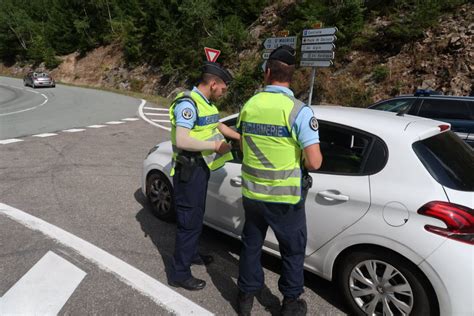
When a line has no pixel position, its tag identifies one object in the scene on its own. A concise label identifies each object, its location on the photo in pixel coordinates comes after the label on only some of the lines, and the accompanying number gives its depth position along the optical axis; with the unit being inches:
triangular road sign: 364.9
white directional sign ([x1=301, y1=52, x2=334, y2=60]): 321.0
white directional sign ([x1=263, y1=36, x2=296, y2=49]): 326.3
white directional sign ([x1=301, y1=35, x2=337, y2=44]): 318.9
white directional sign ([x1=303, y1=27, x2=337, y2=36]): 317.1
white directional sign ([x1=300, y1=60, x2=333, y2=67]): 321.4
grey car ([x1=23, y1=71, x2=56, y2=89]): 1160.8
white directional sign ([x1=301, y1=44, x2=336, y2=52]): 321.1
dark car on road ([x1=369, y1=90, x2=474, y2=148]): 233.9
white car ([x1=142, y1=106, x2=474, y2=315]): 85.4
